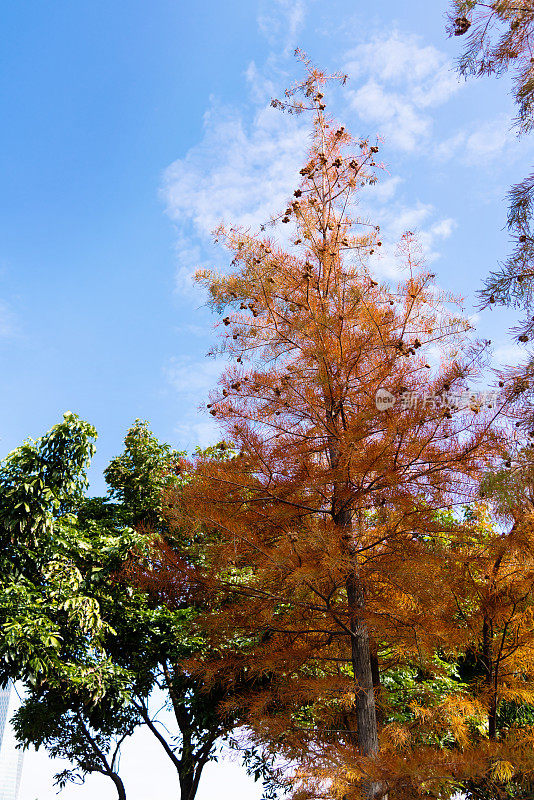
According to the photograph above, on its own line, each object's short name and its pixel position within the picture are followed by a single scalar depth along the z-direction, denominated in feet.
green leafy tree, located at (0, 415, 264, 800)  25.50
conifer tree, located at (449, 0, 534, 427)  14.69
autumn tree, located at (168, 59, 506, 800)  19.53
